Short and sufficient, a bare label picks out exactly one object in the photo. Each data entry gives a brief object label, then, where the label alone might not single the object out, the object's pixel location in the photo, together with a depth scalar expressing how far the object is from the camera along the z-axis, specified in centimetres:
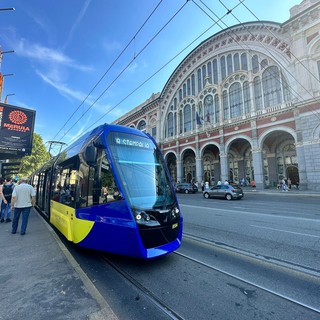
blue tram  367
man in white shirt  638
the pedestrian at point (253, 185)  2586
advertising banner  1575
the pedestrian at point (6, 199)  836
